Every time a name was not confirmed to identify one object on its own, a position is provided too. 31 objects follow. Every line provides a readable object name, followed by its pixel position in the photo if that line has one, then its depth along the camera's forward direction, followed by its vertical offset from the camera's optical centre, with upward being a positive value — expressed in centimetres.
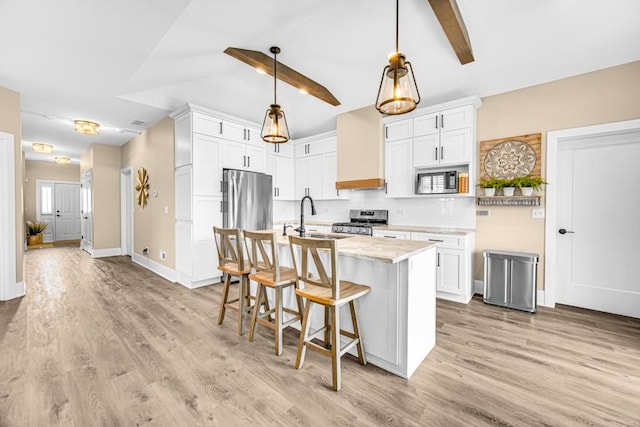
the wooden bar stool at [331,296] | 175 -59
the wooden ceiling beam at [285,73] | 313 +179
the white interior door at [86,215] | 663 -19
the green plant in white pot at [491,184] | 339 +31
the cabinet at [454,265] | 337 -71
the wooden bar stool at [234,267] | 251 -57
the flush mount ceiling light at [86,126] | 457 +138
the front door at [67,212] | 871 -15
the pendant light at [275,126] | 279 +85
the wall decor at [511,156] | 332 +67
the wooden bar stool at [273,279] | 215 -58
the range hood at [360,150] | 428 +96
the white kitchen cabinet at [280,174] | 532 +69
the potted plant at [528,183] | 320 +31
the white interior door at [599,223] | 295 -15
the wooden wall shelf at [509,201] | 328 +11
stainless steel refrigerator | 425 +13
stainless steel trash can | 311 -83
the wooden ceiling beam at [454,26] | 228 +170
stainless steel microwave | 373 +38
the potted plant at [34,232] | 774 -72
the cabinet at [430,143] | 356 +93
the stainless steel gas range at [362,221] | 426 -23
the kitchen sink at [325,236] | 285 -30
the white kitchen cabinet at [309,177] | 533 +63
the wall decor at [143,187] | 525 +41
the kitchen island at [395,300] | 189 -67
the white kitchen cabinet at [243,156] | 436 +87
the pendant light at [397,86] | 185 +86
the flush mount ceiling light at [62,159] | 740 +131
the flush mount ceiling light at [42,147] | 600 +135
